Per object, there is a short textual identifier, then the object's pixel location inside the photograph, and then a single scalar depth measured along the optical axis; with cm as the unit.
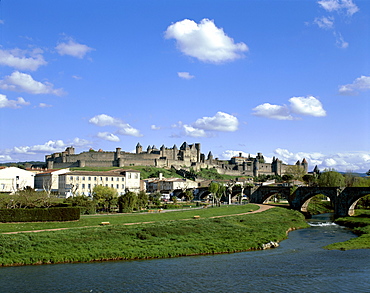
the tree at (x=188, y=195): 8450
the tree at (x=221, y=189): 8075
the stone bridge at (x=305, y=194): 6216
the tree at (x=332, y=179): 9225
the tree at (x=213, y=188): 7310
